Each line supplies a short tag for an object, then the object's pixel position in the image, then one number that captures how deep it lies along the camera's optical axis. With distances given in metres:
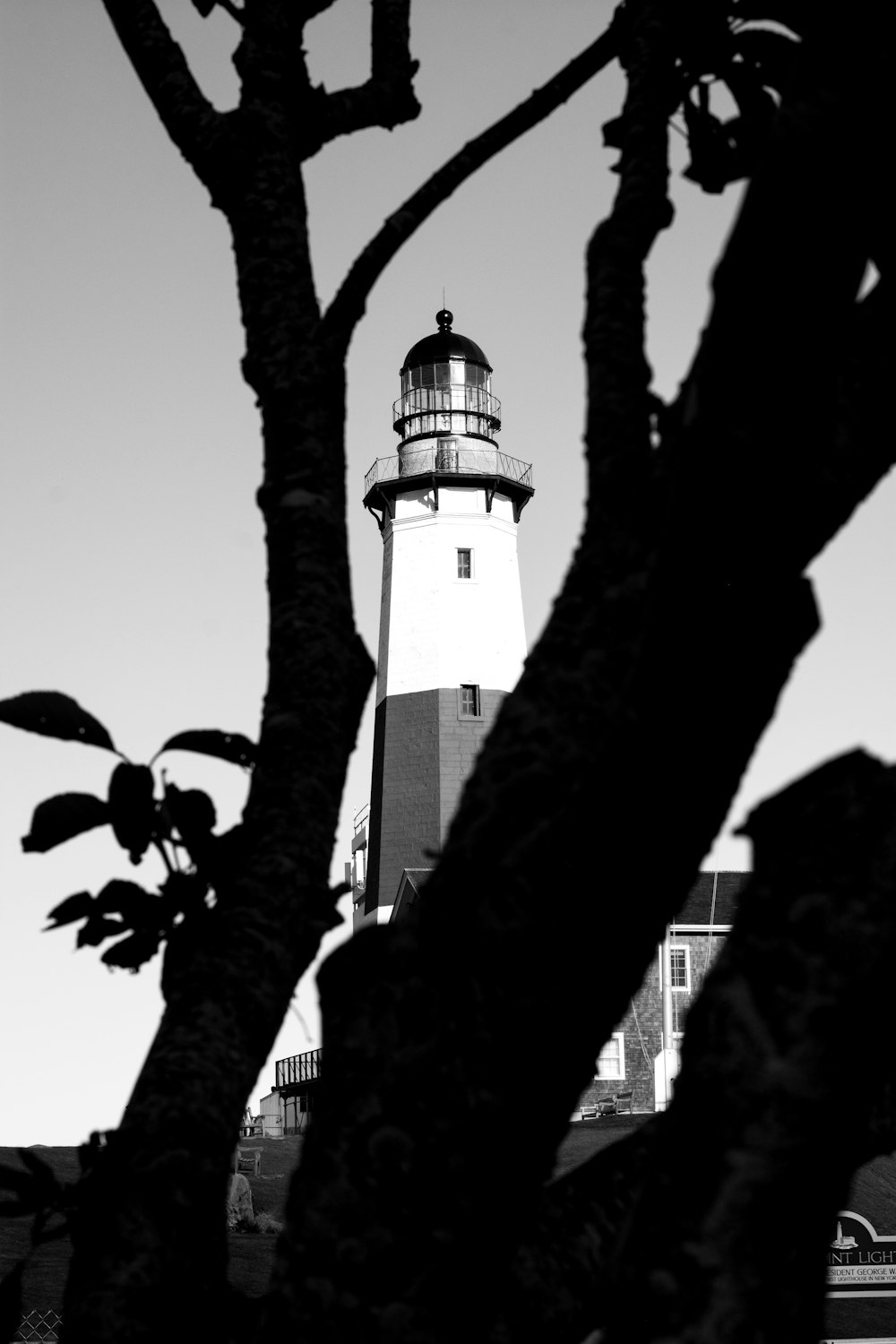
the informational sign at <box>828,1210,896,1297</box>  13.75
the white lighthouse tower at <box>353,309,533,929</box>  35.47
